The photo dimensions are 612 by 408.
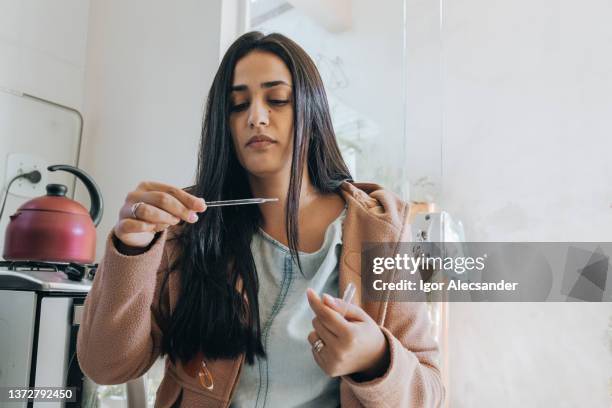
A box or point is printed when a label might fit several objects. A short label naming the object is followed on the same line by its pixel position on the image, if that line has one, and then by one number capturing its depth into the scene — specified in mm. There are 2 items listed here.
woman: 624
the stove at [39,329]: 899
